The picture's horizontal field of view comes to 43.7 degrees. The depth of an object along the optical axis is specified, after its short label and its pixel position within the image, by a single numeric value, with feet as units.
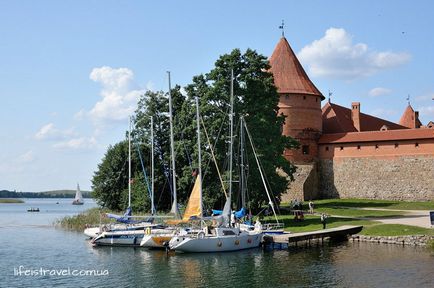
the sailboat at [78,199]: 536.01
